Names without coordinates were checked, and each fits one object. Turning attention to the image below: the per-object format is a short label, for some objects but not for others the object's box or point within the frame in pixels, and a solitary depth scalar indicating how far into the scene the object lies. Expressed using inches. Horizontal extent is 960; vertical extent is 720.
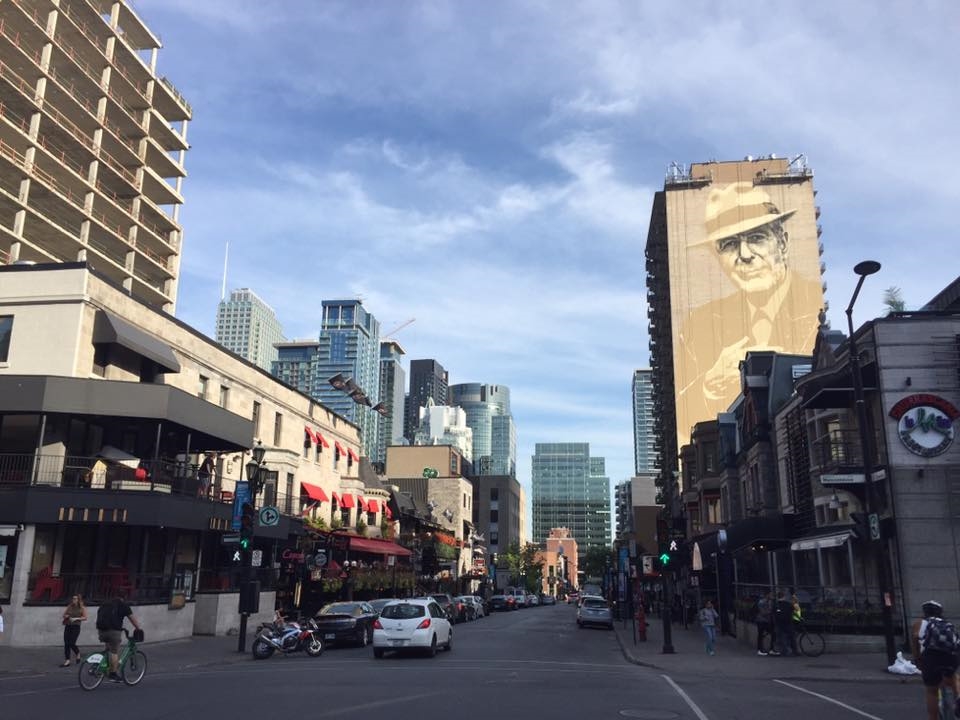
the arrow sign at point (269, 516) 1065.5
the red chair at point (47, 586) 917.2
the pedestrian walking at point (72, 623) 736.3
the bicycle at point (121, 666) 571.2
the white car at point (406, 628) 843.4
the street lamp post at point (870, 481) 746.2
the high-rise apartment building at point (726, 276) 2923.2
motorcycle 868.0
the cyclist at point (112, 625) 589.9
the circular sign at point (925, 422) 978.7
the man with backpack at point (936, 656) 398.9
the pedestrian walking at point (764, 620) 952.3
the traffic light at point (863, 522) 814.5
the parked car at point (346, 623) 1024.2
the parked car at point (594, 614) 1676.9
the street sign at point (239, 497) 1098.7
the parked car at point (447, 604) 1711.4
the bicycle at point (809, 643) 914.1
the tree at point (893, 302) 1295.5
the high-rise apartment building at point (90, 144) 2049.7
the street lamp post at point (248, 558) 932.0
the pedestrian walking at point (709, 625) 946.7
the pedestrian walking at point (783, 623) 899.4
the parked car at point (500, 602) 2758.4
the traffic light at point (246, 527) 951.6
